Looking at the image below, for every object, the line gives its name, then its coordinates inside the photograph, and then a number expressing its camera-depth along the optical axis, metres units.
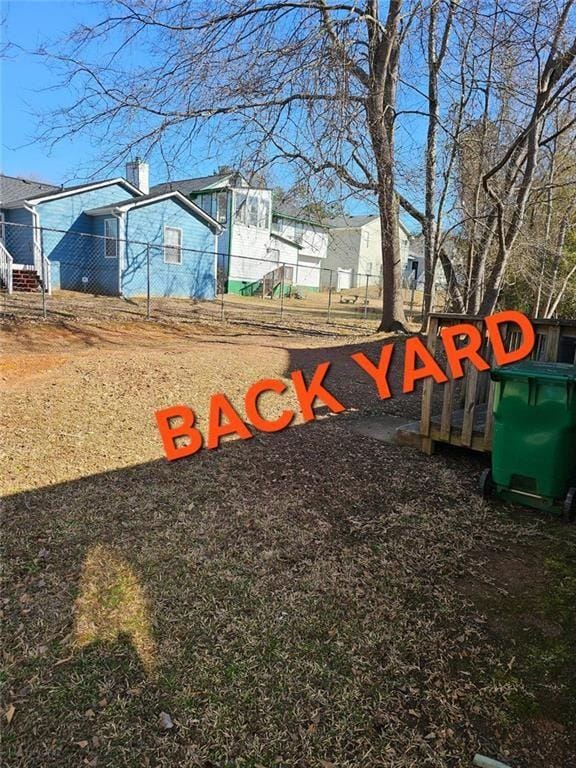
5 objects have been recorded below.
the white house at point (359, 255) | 37.25
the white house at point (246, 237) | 23.66
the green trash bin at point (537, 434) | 3.17
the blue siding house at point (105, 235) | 17.41
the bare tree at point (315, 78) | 6.14
